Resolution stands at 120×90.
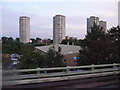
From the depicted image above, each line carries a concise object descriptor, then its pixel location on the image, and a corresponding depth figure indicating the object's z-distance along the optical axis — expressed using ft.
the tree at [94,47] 93.45
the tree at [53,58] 86.99
